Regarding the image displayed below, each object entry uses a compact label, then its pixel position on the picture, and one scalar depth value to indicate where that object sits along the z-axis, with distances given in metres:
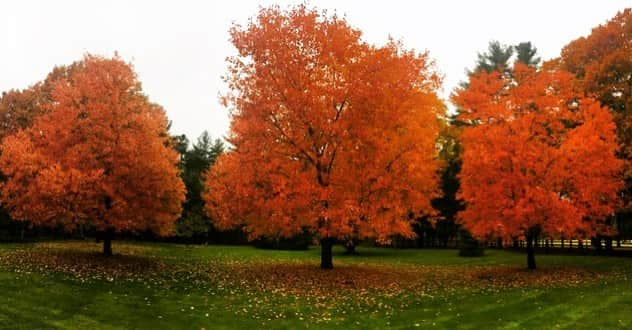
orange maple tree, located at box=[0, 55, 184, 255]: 24.97
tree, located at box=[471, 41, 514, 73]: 59.16
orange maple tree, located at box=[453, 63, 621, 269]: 24.28
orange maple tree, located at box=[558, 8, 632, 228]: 31.94
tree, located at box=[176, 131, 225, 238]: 62.53
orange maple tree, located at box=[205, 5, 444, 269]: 23.84
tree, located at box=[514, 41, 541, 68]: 56.28
